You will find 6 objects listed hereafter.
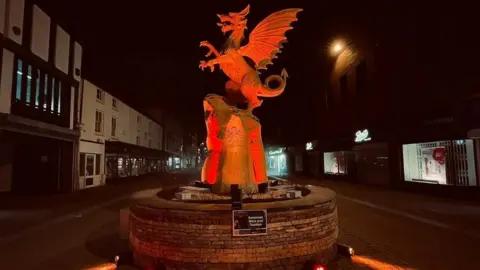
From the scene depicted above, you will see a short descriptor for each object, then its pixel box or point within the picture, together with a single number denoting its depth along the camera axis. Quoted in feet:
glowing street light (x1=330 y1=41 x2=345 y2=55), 87.36
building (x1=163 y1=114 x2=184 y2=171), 187.78
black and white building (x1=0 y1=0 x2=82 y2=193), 48.11
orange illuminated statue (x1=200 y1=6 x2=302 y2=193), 27.94
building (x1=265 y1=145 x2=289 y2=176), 157.62
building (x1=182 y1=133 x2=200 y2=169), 283.42
